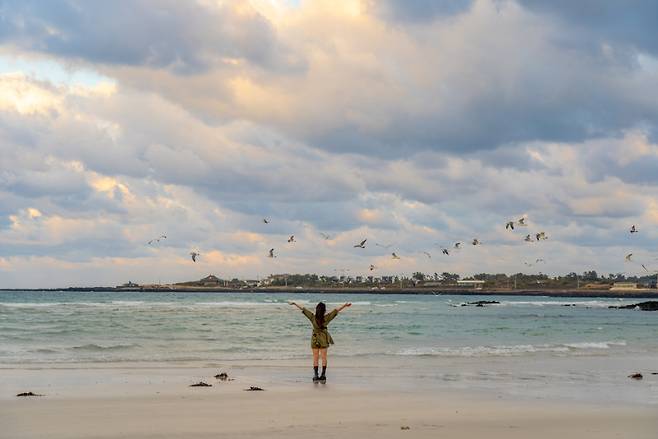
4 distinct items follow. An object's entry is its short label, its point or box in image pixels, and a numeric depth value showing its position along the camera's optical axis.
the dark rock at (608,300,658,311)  119.71
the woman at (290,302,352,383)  20.70
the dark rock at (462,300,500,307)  137.75
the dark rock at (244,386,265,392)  18.25
